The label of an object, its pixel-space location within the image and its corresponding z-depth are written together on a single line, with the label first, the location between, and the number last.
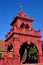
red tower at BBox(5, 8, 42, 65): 19.53
